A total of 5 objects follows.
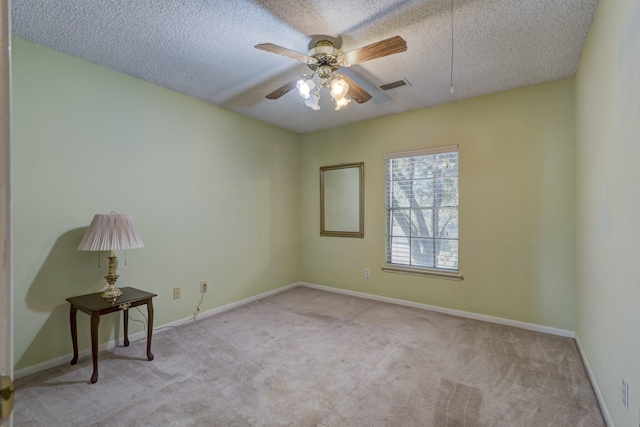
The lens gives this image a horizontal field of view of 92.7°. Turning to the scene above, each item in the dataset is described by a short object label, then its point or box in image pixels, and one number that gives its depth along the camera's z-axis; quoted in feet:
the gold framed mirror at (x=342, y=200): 14.52
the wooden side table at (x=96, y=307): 7.29
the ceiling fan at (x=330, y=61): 6.58
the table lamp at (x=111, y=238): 7.68
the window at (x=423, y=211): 12.11
